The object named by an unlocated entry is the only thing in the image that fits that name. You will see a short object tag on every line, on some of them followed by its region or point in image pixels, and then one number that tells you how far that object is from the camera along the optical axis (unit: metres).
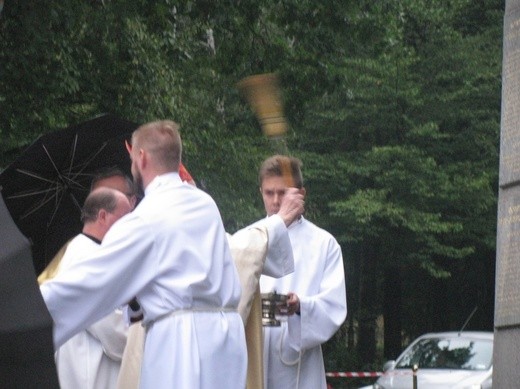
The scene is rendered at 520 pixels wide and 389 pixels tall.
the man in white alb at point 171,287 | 12.20
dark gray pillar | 21.17
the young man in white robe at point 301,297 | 17.45
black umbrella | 17.17
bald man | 15.12
